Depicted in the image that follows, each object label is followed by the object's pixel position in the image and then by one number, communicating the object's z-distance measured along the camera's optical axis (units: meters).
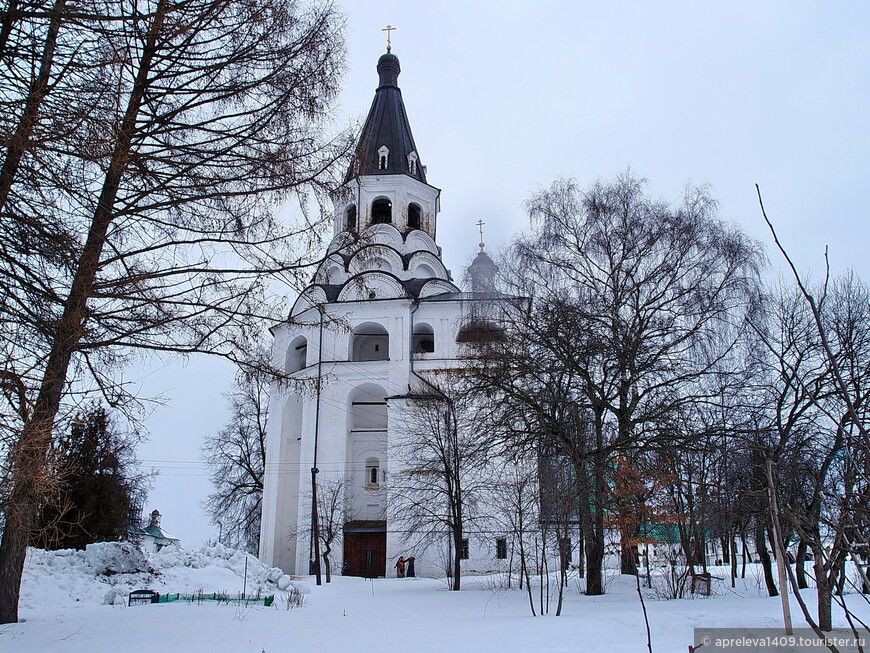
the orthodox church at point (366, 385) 27.91
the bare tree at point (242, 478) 33.62
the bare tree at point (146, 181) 6.04
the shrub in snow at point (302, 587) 16.87
